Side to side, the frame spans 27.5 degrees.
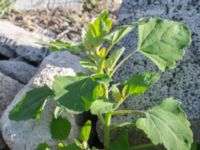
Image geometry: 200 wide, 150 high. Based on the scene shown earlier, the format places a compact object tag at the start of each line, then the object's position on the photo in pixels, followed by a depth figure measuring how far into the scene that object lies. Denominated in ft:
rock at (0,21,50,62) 8.87
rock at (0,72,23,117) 7.05
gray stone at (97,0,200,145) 6.02
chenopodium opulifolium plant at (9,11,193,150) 4.84
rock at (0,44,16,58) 9.17
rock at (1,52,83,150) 6.10
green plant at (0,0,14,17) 10.82
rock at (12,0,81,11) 11.74
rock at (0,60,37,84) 7.83
